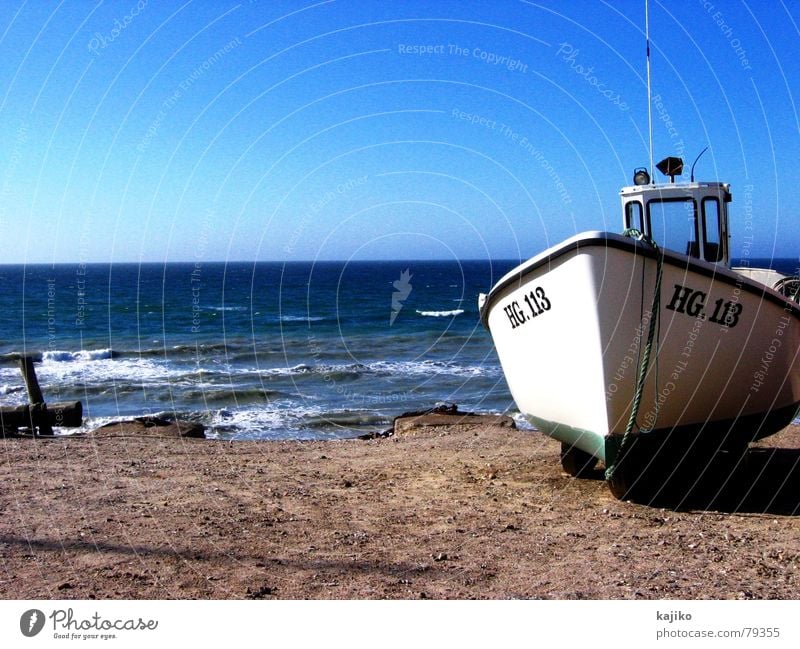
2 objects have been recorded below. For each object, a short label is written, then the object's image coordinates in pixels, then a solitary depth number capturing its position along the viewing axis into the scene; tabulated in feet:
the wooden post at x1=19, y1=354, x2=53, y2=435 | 48.75
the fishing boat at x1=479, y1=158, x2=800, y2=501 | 25.18
